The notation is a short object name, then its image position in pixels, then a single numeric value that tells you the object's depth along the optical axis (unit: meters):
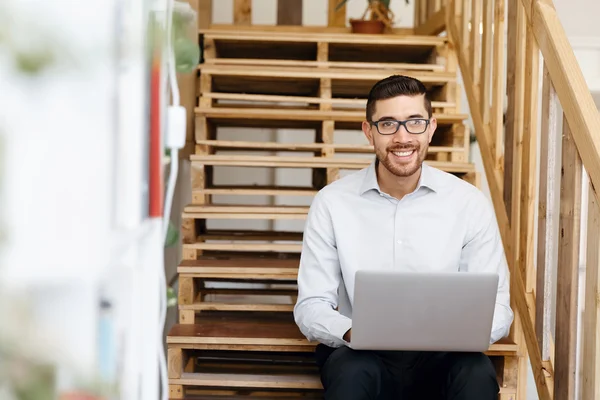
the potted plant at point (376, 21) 3.53
